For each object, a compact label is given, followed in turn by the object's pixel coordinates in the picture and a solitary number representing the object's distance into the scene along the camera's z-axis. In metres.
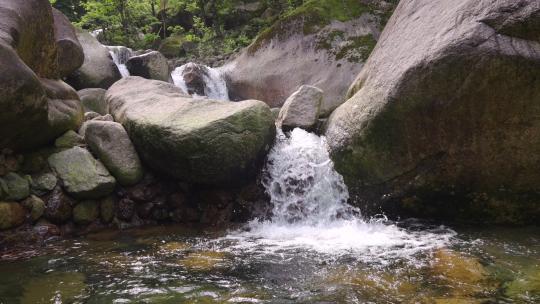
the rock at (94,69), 11.45
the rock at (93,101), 10.54
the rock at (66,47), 9.78
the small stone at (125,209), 7.52
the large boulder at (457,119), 5.91
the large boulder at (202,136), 7.07
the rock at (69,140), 7.52
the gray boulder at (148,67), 12.97
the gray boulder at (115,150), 7.55
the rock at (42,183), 6.86
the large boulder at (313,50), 12.46
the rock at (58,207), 6.85
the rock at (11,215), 6.27
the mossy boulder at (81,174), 7.07
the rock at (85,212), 7.09
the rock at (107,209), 7.36
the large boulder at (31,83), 5.65
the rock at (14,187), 6.43
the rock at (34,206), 6.64
